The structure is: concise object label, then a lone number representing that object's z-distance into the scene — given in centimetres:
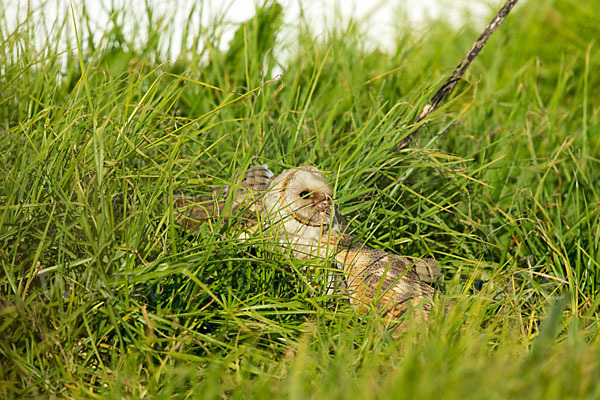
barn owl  437
